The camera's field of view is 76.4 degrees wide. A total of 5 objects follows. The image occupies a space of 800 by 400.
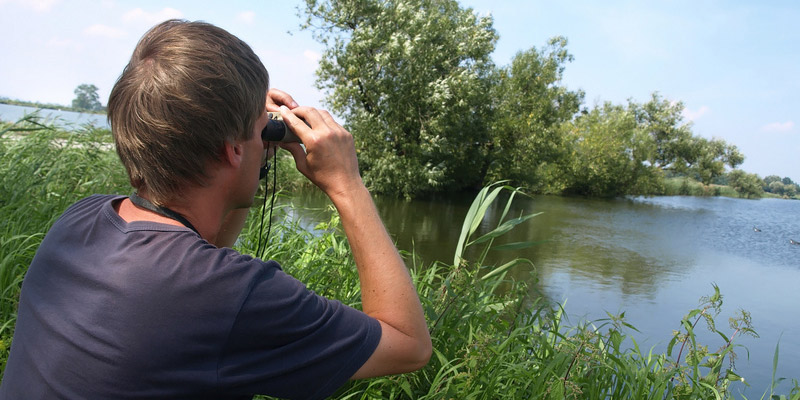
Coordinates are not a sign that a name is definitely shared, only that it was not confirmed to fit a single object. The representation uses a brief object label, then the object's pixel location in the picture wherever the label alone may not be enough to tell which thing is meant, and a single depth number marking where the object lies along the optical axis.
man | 0.84
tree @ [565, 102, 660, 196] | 26.30
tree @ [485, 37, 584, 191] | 19.47
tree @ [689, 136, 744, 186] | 35.88
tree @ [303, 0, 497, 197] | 14.09
